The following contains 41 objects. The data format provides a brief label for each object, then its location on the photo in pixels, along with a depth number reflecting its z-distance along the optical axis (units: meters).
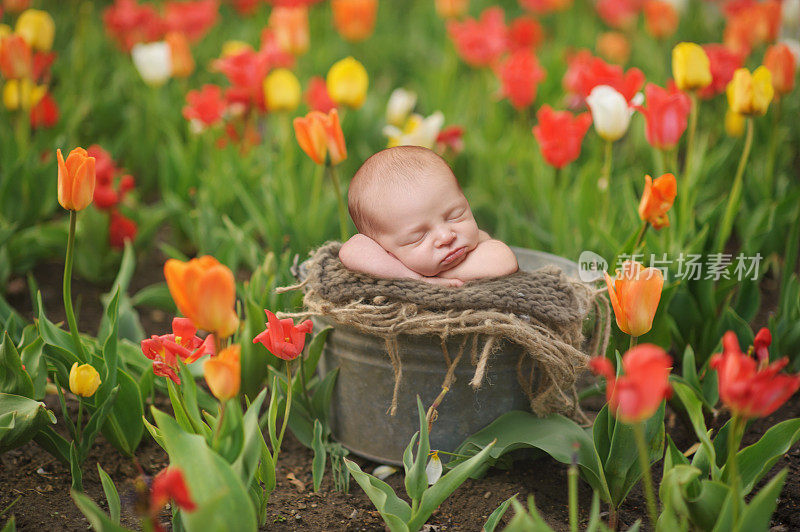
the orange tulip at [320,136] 1.88
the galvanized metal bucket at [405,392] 1.65
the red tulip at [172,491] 0.98
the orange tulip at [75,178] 1.42
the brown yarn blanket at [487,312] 1.52
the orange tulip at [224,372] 1.17
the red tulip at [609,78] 2.14
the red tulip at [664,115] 1.94
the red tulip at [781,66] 2.31
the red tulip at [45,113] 3.06
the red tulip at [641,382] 0.97
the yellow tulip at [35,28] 2.88
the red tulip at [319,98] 3.00
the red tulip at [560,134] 2.22
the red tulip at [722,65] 2.58
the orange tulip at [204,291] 1.11
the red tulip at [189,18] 3.81
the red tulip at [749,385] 1.06
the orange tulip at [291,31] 3.41
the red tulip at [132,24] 3.87
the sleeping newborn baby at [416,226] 1.66
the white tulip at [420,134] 2.40
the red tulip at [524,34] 4.14
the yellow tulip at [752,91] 1.96
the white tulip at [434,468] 1.59
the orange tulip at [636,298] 1.32
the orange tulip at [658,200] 1.65
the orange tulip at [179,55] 3.23
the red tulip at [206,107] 2.79
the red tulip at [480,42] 3.56
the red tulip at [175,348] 1.37
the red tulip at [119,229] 2.57
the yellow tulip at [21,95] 2.82
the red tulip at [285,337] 1.42
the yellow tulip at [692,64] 2.07
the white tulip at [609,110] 2.08
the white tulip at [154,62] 3.30
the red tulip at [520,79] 3.02
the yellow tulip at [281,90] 2.85
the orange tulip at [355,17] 3.94
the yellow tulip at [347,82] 2.56
